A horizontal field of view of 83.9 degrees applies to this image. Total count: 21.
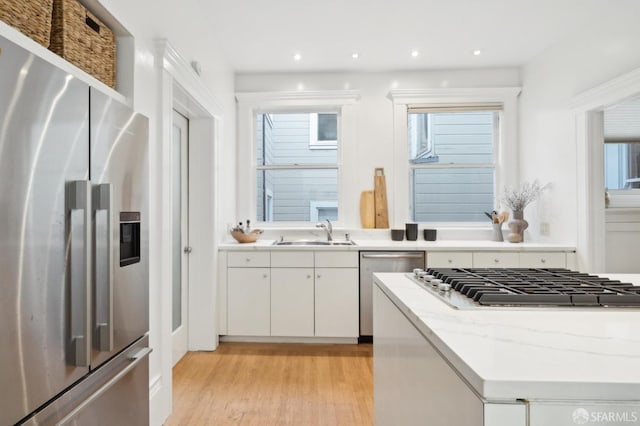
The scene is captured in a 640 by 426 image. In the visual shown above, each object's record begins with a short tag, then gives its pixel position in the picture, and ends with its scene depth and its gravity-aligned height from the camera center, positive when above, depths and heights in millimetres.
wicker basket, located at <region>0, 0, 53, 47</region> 1010 +605
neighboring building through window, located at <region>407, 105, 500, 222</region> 3848 +526
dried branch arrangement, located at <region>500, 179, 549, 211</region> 3416 +207
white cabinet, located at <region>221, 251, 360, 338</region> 3143 -655
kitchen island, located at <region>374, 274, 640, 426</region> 502 -238
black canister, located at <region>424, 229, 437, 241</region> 3582 -184
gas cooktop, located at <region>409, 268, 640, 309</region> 905 -208
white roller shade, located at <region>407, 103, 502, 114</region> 3746 +1149
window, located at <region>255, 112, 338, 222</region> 3873 +512
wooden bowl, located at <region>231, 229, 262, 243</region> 3326 -185
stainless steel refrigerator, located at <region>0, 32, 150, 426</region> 872 -101
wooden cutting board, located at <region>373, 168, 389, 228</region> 3707 +166
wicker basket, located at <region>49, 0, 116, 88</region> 1241 +680
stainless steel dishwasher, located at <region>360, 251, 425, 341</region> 3123 -432
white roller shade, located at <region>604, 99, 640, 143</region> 3400 +902
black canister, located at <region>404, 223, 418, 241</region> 3584 -143
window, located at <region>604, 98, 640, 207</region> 3457 +619
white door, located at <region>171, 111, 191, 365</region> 2793 -165
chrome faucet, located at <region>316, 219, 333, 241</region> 3638 -114
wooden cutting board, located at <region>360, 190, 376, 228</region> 3709 +72
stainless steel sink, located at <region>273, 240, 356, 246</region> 3312 -252
